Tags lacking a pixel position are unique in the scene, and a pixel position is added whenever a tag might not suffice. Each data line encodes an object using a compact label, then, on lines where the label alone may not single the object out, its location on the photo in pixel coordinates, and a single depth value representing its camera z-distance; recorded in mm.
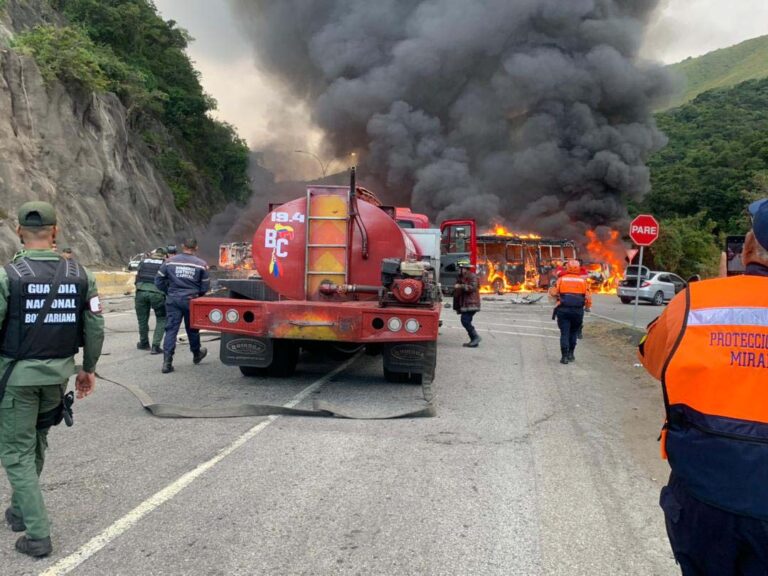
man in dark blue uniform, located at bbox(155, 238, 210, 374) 7680
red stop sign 12539
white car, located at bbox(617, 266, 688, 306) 22953
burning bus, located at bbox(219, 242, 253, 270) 17656
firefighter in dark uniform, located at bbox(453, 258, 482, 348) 9969
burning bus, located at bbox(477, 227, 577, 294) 27219
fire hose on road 5238
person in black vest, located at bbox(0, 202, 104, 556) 2855
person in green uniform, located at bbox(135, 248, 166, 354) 8797
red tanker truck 5848
